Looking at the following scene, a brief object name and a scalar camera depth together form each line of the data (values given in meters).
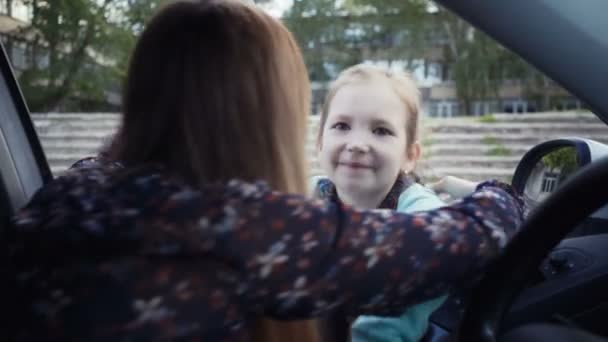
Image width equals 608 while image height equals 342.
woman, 0.96
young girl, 1.65
